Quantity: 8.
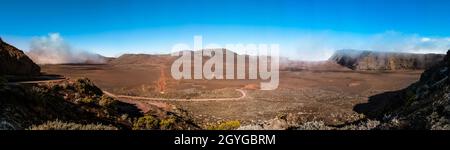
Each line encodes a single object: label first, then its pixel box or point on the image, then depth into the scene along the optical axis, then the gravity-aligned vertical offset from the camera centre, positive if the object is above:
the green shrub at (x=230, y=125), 14.42 -2.43
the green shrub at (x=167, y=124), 20.83 -3.25
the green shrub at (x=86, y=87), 27.50 -1.81
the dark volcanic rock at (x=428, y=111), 7.69 -1.10
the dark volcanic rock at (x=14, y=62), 40.59 -0.02
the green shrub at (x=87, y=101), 21.75 -2.13
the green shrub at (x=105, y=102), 24.06 -2.44
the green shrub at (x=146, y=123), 19.81 -3.07
